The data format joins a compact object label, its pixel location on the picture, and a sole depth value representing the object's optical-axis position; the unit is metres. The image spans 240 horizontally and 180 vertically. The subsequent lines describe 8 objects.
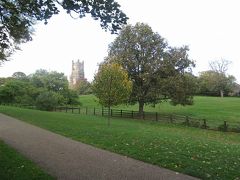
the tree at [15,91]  37.92
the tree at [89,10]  4.59
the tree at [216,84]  55.90
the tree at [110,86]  15.49
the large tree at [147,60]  22.80
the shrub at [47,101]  31.61
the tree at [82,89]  70.90
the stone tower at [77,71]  109.74
